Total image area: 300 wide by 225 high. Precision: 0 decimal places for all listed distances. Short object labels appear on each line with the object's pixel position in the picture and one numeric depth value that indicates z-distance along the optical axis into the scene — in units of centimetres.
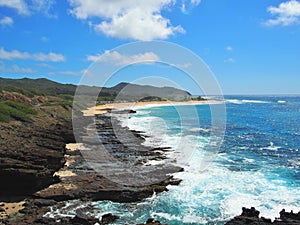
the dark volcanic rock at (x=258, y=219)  1337
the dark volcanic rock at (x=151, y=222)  1325
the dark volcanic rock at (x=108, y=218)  1415
